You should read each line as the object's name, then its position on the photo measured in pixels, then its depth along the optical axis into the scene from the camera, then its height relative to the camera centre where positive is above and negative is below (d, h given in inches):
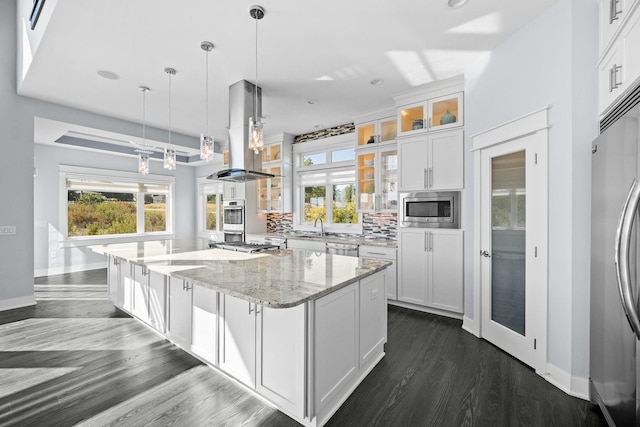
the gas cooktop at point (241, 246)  123.3 -16.5
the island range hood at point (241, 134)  128.3 +36.0
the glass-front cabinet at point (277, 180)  222.1 +25.6
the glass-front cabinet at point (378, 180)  164.6 +19.1
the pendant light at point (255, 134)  92.4 +25.7
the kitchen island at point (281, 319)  64.4 -30.4
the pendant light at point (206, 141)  102.7 +27.5
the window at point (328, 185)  200.4 +20.0
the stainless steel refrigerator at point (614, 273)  46.4 -12.5
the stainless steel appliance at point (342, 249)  163.8 -22.7
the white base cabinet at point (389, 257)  151.6 -25.7
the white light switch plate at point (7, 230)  144.3 -9.6
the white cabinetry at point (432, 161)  133.0 +24.9
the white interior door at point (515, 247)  88.7 -13.0
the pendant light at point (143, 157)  126.4 +24.6
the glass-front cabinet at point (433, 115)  134.3 +49.4
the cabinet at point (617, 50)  56.5 +36.2
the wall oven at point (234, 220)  227.0 -7.2
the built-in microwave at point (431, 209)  135.8 +0.9
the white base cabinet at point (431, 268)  132.1 -28.6
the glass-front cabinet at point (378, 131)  165.9 +48.9
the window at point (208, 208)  301.4 +3.6
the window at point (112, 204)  233.0 +7.1
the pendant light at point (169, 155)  120.6 +24.3
